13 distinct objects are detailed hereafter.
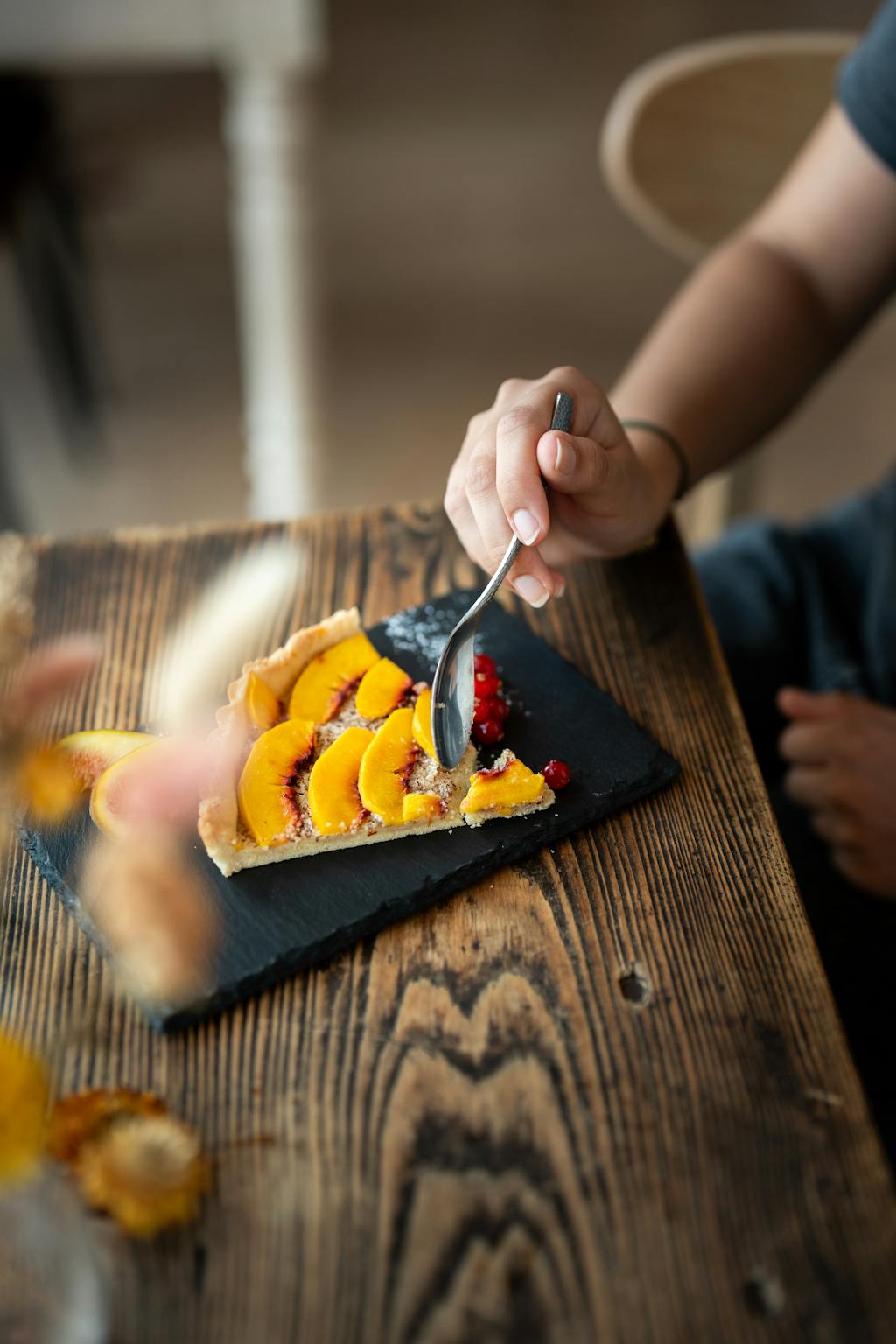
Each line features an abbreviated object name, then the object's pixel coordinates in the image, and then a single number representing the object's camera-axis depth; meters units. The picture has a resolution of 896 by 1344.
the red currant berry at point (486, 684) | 0.87
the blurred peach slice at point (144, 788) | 0.79
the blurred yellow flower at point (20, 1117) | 0.47
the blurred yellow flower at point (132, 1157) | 0.56
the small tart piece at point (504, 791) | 0.79
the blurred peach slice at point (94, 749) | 0.83
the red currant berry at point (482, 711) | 0.85
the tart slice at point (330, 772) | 0.77
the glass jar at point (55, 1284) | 0.54
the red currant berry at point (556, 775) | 0.82
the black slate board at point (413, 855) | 0.71
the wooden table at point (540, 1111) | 0.58
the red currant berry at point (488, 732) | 0.85
